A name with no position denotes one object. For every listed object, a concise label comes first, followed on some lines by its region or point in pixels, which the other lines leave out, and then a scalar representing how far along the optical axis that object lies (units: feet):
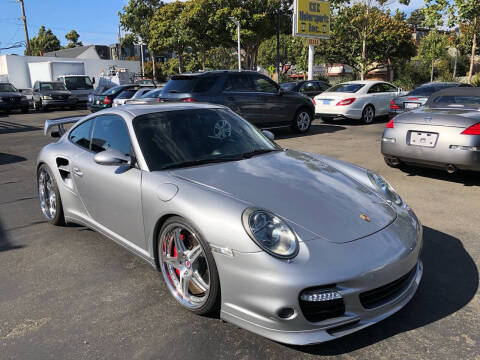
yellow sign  74.84
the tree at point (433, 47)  121.60
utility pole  134.00
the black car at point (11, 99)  70.44
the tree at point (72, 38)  319.88
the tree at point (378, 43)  123.24
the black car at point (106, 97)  55.88
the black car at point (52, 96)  75.56
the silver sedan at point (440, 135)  18.84
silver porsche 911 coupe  7.71
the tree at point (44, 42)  280.51
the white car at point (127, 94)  50.95
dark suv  33.40
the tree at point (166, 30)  143.84
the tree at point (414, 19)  256.32
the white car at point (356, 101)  42.80
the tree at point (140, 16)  163.43
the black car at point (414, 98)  39.11
